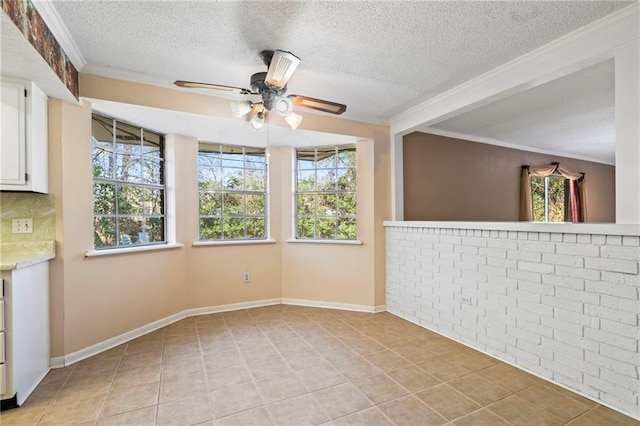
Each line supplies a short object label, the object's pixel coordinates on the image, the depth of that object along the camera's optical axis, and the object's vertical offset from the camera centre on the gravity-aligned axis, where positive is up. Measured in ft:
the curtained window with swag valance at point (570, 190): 17.19 +1.34
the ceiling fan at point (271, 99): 6.88 +2.90
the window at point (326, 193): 13.65 +0.93
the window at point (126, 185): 9.77 +1.08
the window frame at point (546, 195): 19.12 +1.02
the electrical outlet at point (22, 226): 7.84 -0.24
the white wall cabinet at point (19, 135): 6.97 +1.89
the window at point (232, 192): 13.07 +1.01
